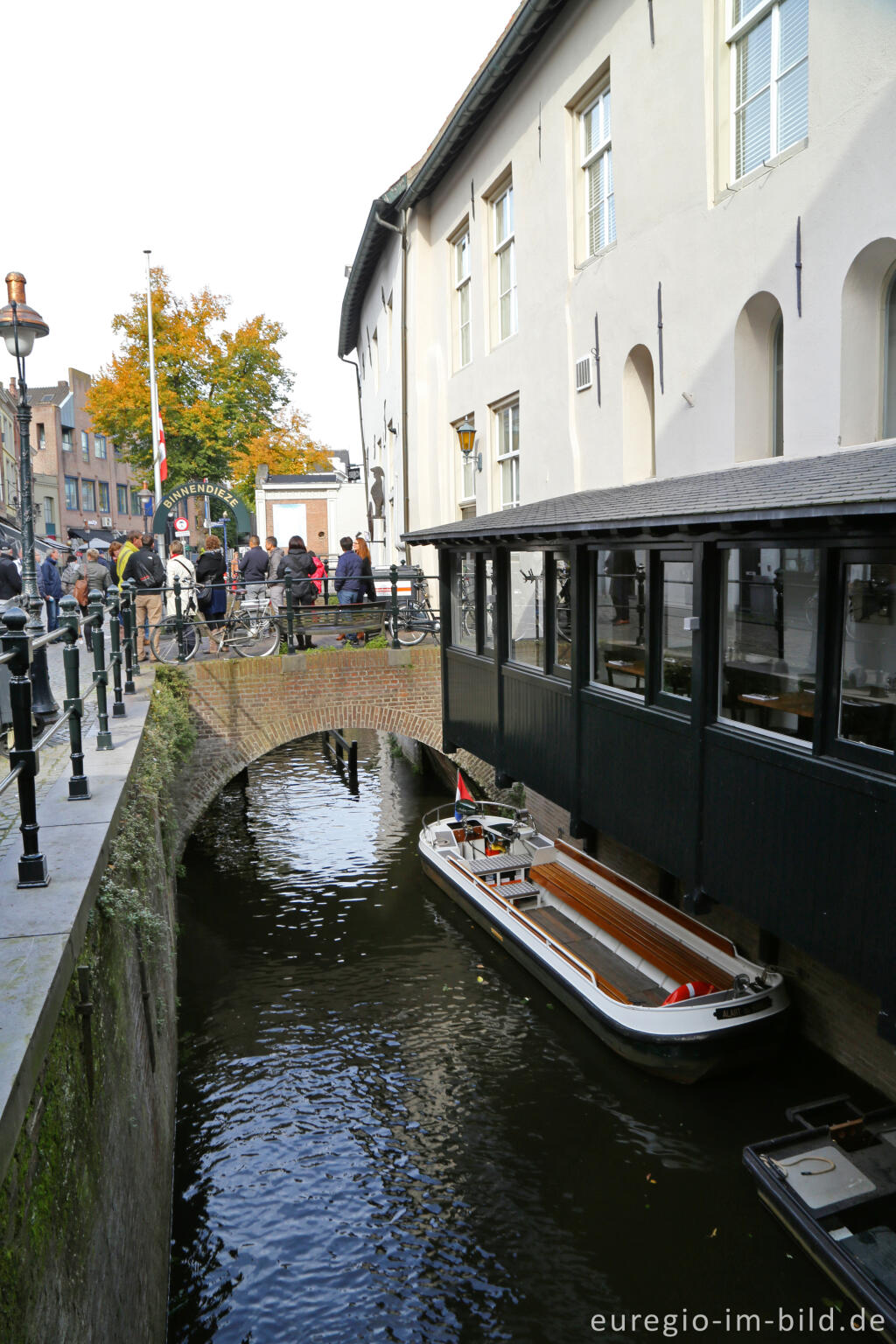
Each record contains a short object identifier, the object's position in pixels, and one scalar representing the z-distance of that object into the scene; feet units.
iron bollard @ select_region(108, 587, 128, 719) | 31.32
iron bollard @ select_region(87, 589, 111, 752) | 25.48
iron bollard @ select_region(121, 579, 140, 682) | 36.63
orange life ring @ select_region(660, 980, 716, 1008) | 28.30
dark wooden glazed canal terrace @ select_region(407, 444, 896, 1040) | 18.37
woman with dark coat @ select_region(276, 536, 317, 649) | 50.60
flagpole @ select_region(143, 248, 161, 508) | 75.87
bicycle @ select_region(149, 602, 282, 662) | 46.52
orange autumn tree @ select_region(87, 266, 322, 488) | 102.68
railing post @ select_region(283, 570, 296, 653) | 47.55
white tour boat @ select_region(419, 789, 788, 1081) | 27.81
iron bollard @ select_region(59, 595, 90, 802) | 19.39
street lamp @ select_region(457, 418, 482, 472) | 51.13
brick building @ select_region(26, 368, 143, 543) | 183.21
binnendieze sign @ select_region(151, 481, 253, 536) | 54.49
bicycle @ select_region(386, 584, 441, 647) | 50.42
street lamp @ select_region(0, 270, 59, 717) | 33.68
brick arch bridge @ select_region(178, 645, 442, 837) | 46.34
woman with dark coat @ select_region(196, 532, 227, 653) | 48.14
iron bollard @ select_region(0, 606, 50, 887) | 13.99
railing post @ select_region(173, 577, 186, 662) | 44.70
